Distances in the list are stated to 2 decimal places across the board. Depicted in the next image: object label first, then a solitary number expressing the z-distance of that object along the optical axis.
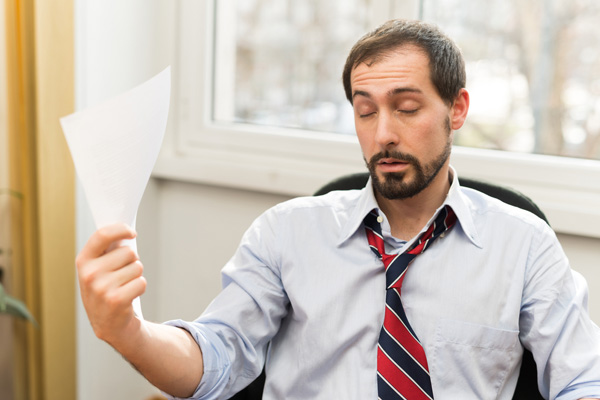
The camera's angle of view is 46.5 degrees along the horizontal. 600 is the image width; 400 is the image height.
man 1.16
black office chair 1.23
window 1.79
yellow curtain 1.89
